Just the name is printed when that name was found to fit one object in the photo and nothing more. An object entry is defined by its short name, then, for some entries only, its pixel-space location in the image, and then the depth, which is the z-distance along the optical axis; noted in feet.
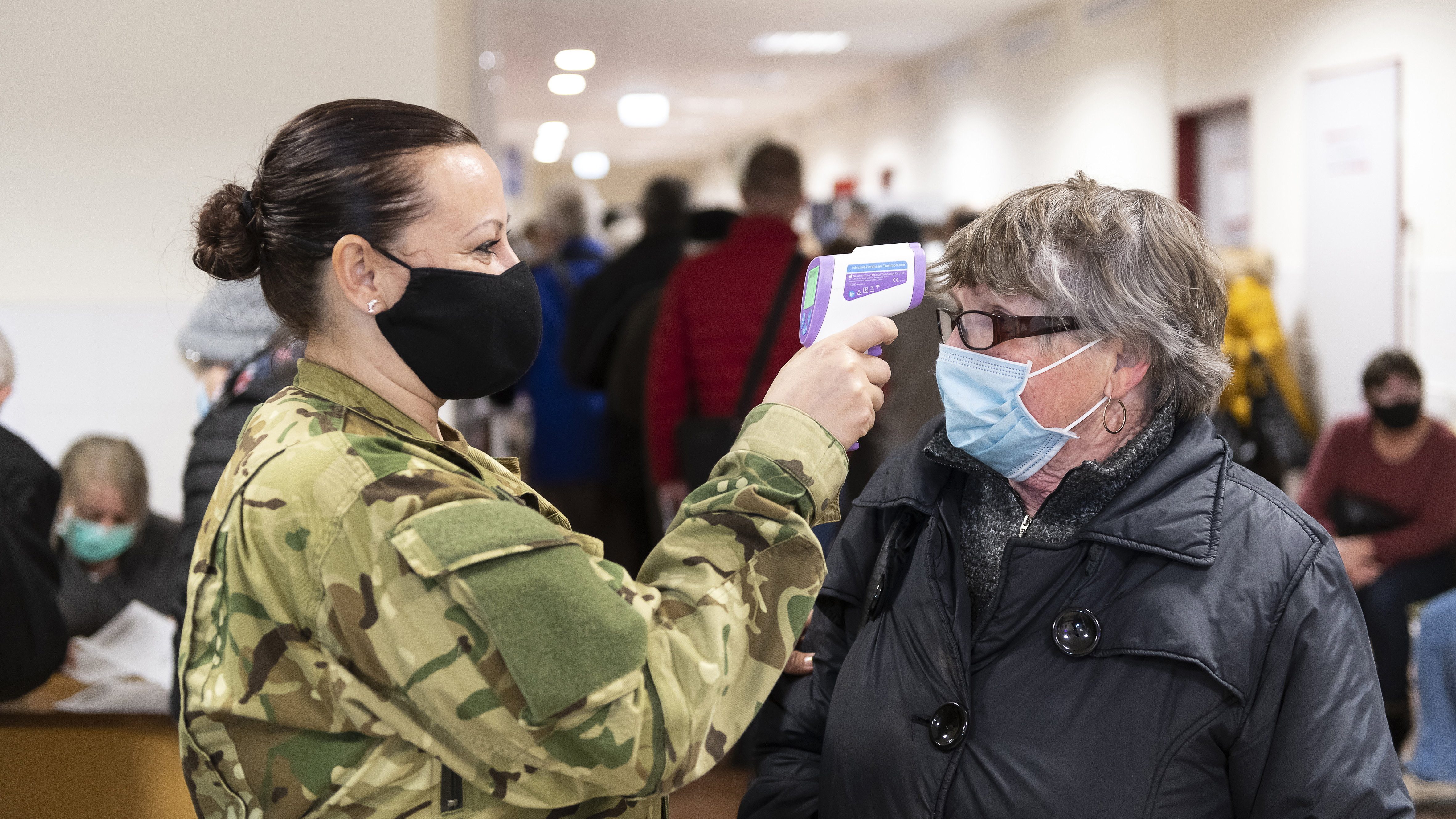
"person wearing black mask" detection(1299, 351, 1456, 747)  13.42
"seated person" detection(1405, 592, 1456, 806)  12.00
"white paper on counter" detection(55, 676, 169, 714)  8.84
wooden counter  8.84
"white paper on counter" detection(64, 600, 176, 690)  9.41
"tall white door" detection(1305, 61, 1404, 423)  18.89
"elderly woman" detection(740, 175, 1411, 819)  4.50
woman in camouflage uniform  3.34
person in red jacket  11.98
